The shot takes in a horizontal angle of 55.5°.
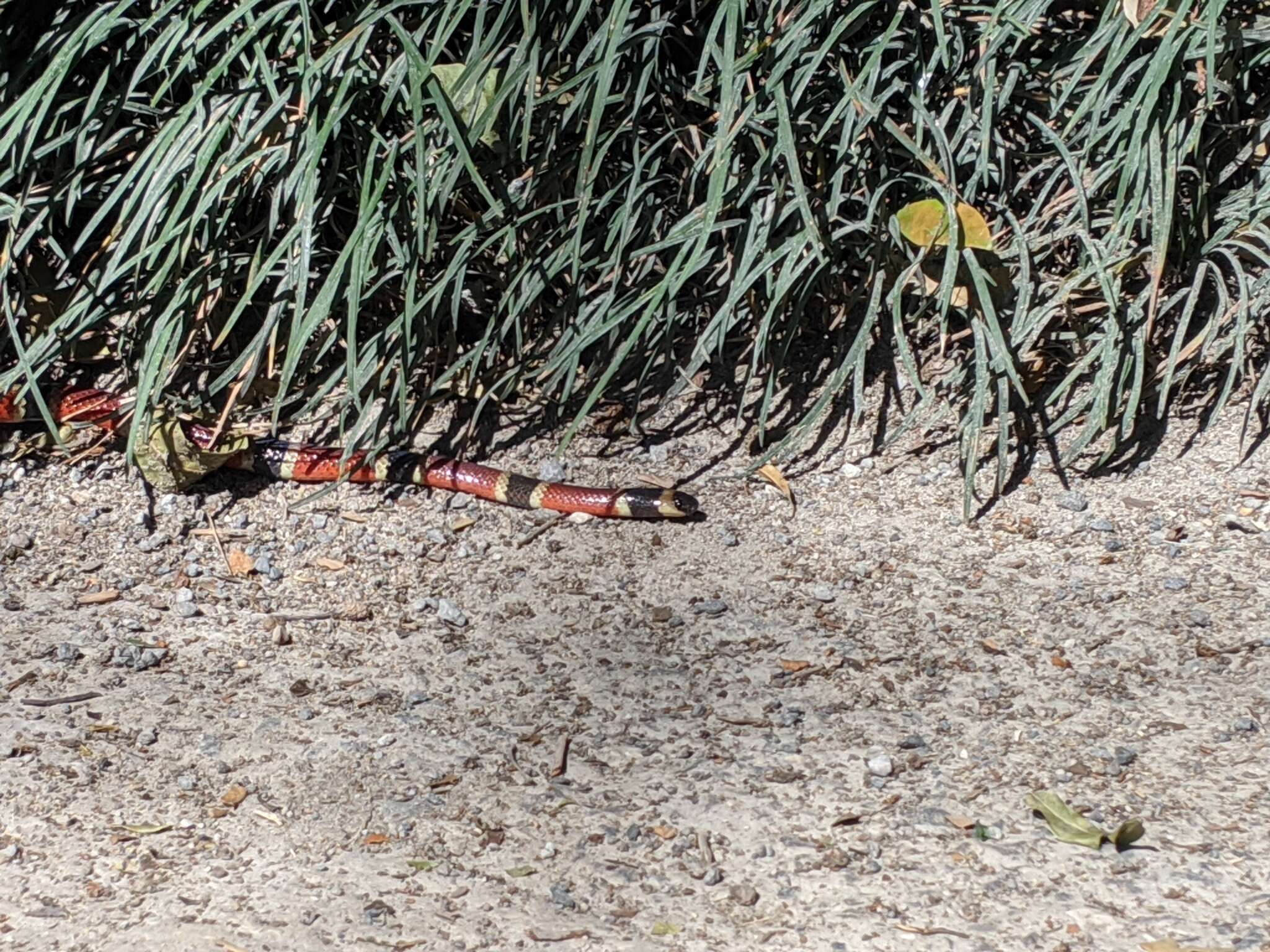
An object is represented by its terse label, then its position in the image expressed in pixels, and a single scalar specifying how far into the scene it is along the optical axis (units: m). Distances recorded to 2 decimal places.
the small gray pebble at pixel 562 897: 1.92
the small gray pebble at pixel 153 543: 2.97
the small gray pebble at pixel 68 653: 2.59
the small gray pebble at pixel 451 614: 2.71
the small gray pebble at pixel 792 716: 2.31
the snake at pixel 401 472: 3.03
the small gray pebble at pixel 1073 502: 2.85
